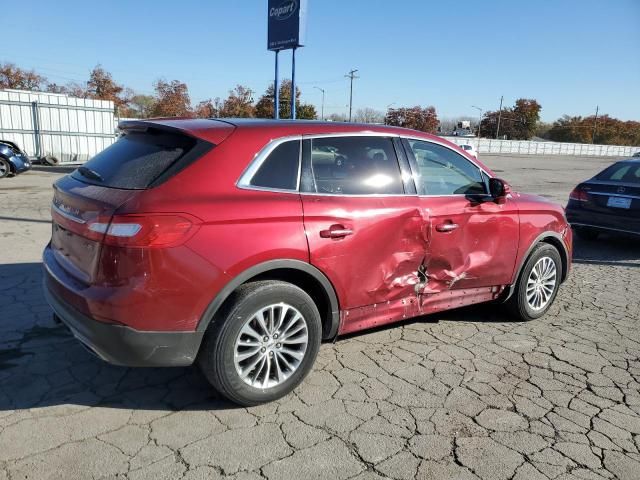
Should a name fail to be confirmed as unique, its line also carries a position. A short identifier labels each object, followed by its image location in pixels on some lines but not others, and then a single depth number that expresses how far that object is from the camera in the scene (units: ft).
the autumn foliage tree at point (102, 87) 175.94
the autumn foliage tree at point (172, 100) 169.78
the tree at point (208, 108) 185.57
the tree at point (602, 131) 346.74
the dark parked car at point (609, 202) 25.44
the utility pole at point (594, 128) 343.46
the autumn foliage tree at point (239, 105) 180.86
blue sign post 56.75
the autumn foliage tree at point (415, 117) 315.17
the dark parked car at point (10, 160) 48.08
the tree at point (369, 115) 313.36
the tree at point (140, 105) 194.72
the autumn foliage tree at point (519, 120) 333.01
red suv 9.14
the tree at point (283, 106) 176.24
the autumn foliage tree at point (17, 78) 171.83
